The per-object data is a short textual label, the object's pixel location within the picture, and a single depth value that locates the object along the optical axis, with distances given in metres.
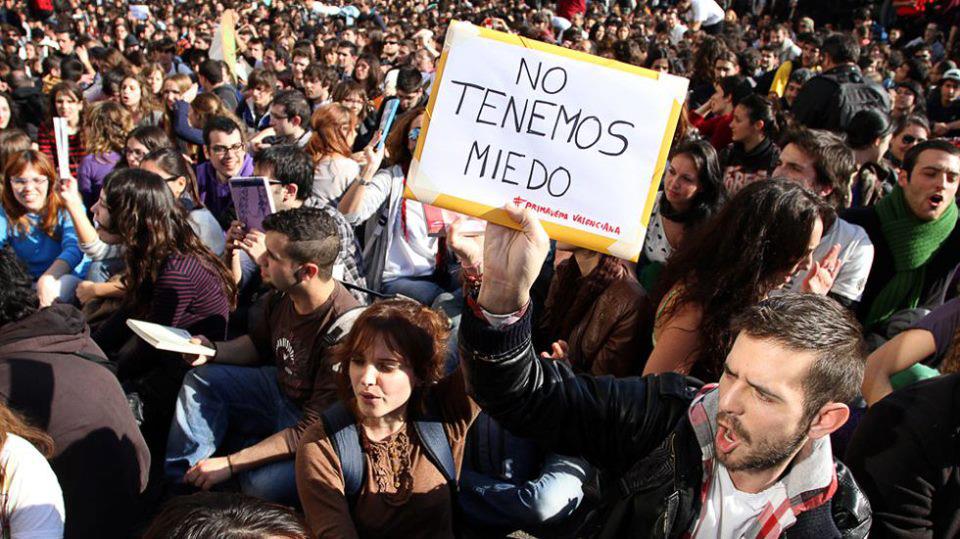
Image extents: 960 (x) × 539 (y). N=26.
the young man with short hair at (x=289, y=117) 6.26
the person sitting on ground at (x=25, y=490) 1.96
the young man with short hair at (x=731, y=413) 1.50
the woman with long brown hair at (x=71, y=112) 6.23
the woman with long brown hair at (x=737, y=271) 2.32
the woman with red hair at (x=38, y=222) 4.52
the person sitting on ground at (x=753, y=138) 4.75
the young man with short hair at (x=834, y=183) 3.26
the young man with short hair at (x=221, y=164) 5.13
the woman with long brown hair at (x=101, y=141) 5.58
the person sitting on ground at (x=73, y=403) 2.41
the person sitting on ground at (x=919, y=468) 1.72
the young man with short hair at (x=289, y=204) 3.90
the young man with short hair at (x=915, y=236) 3.44
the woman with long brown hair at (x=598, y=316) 2.87
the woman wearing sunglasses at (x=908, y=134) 4.82
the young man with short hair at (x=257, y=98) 8.16
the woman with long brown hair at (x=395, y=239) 4.42
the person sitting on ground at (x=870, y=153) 4.38
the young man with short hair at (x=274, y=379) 2.99
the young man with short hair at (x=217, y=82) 7.95
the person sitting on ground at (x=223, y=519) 1.35
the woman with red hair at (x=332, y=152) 4.93
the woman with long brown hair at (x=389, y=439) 2.41
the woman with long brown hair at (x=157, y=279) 3.53
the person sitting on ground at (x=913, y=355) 2.43
